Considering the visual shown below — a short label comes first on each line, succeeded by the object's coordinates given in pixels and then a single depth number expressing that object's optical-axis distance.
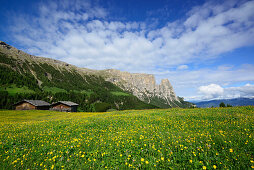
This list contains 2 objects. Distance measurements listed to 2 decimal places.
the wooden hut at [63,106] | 84.19
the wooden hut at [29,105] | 75.94
